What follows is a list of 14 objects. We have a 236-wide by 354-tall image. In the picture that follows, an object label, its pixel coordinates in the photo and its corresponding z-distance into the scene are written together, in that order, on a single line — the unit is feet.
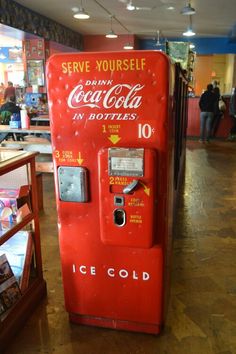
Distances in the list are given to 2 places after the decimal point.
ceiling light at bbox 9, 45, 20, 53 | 41.05
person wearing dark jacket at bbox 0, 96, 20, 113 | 20.61
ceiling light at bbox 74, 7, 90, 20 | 20.42
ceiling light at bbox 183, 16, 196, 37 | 27.43
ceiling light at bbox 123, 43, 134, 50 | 35.88
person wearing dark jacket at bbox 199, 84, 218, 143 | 26.35
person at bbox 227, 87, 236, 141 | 26.91
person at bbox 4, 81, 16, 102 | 28.30
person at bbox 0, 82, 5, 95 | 39.85
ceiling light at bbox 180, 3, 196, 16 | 19.97
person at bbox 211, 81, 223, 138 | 26.86
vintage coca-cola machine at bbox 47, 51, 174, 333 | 5.12
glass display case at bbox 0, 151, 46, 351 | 6.23
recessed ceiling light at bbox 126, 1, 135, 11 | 20.51
